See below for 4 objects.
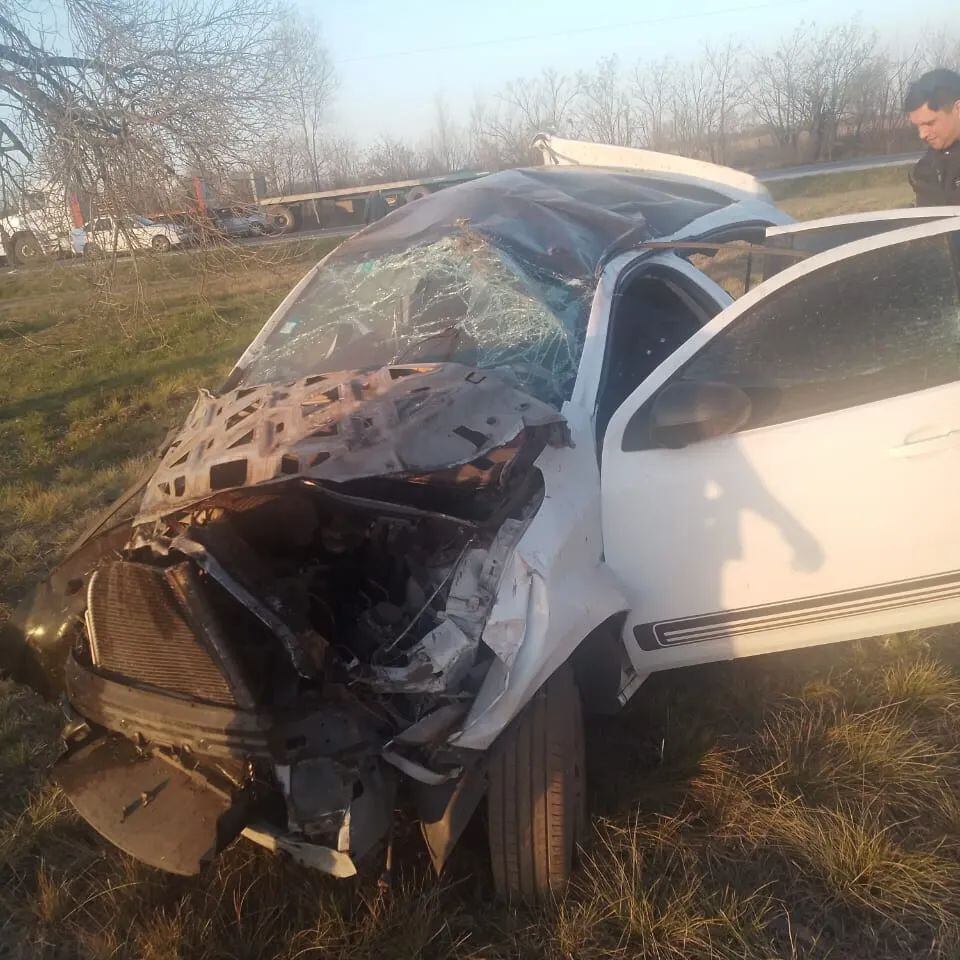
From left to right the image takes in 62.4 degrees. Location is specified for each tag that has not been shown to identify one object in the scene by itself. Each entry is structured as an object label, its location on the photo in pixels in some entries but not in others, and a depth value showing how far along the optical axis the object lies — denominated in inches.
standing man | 148.6
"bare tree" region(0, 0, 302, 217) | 241.6
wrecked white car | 70.1
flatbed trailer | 716.0
